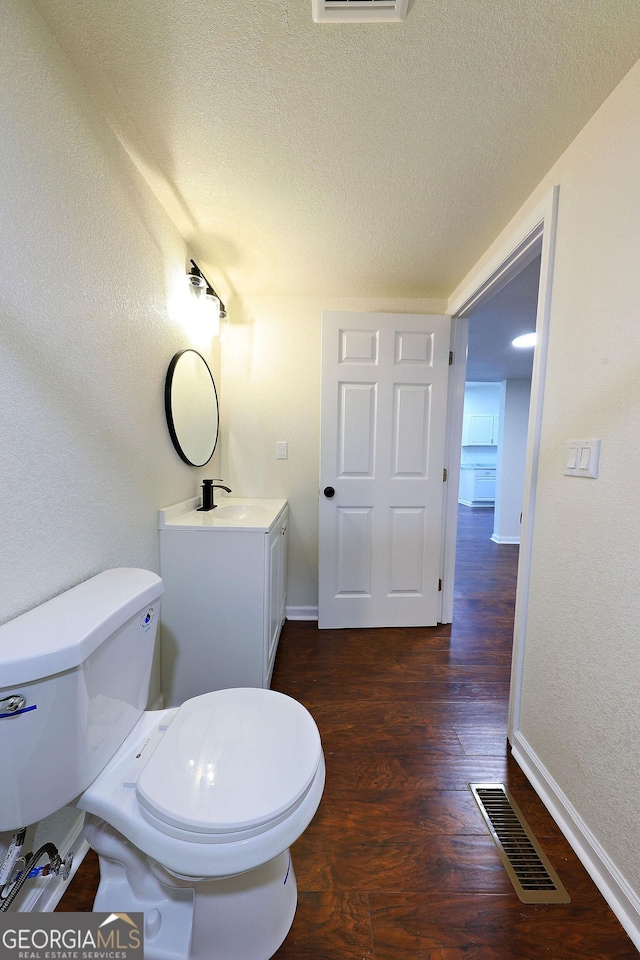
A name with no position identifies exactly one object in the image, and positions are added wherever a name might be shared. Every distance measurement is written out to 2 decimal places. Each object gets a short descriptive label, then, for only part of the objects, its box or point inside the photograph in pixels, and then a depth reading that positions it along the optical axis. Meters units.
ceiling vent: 0.74
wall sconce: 1.62
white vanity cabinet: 1.41
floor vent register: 0.90
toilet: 0.61
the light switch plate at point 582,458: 0.97
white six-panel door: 2.04
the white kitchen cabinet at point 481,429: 6.09
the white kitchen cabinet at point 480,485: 6.27
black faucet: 1.76
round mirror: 1.50
